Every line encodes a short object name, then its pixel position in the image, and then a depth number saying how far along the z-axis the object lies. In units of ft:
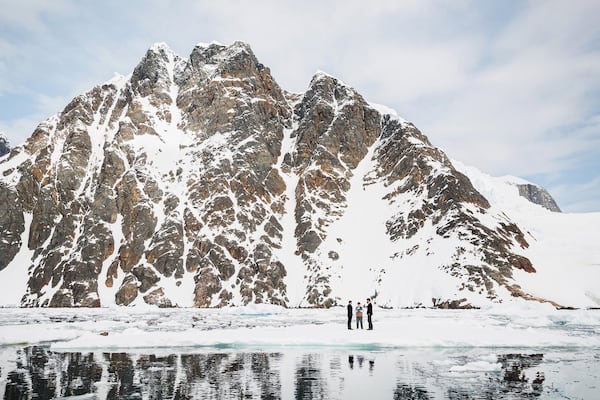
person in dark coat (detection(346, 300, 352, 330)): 139.13
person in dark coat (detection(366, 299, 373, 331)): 136.56
